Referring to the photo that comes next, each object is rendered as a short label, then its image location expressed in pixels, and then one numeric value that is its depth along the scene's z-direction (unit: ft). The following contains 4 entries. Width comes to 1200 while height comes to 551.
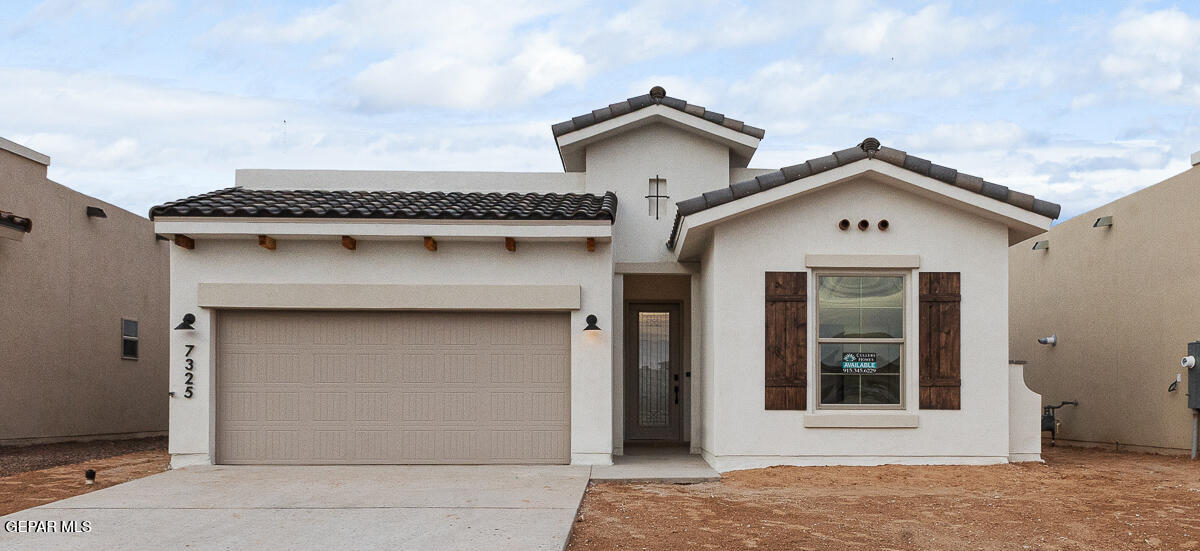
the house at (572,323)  35.81
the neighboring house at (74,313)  46.62
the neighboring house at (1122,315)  40.16
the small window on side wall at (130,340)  57.67
